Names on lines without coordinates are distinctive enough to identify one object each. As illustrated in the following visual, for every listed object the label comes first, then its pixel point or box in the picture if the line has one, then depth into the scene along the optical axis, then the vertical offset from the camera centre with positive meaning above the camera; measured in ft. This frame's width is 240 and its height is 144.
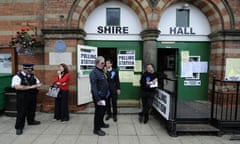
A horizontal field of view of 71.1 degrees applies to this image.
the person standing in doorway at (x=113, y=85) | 15.60 -1.92
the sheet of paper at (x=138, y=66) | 20.06 -0.14
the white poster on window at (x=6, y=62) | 19.79 +0.20
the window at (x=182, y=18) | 20.23 +5.72
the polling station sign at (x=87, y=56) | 18.25 +0.98
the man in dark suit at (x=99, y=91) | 12.28 -1.94
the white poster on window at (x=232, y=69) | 18.72 -0.38
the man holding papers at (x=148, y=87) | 15.30 -2.05
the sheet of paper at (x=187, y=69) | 20.56 -0.46
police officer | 13.21 -2.16
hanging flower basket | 17.20 +2.25
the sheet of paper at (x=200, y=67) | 20.52 -0.20
